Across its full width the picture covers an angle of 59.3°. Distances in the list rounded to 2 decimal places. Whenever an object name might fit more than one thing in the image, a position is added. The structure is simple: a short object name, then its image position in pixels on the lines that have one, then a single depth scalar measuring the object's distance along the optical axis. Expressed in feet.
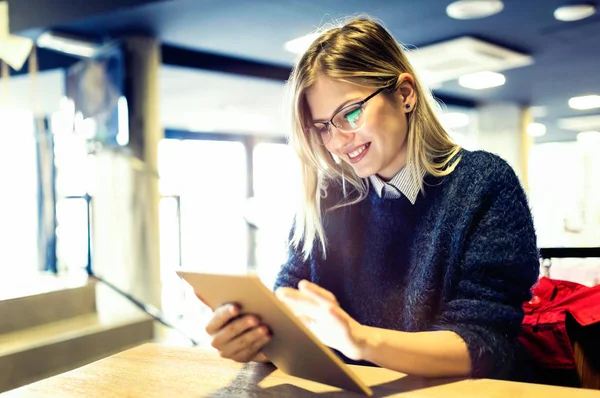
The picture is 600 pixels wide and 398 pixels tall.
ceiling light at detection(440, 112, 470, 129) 29.93
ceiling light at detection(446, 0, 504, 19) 12.89
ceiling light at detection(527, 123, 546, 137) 35.53
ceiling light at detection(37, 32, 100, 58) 14.10
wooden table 2.87
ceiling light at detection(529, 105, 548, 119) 28.86
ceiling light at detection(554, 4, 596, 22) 13.39
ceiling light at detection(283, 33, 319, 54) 15.65
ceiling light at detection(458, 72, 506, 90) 20.74
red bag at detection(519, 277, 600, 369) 3.80
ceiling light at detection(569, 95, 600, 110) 25.99
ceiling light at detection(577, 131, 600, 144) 36.33
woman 3.12
